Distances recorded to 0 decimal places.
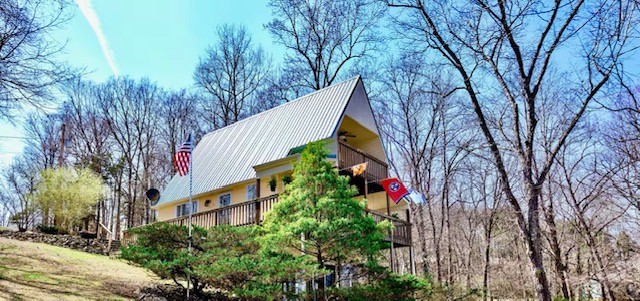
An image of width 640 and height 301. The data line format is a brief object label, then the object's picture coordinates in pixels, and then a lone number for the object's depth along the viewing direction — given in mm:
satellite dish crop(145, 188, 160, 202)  22453
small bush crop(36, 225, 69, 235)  21984
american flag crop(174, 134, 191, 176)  14398
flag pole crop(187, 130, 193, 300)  13406
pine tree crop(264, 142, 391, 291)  11234
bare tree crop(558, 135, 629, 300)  18245
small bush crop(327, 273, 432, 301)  11609
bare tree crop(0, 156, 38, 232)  33875
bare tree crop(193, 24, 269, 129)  31703
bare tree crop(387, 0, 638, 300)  11500
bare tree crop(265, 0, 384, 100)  27172
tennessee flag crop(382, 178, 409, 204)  15461
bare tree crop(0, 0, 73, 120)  10609
